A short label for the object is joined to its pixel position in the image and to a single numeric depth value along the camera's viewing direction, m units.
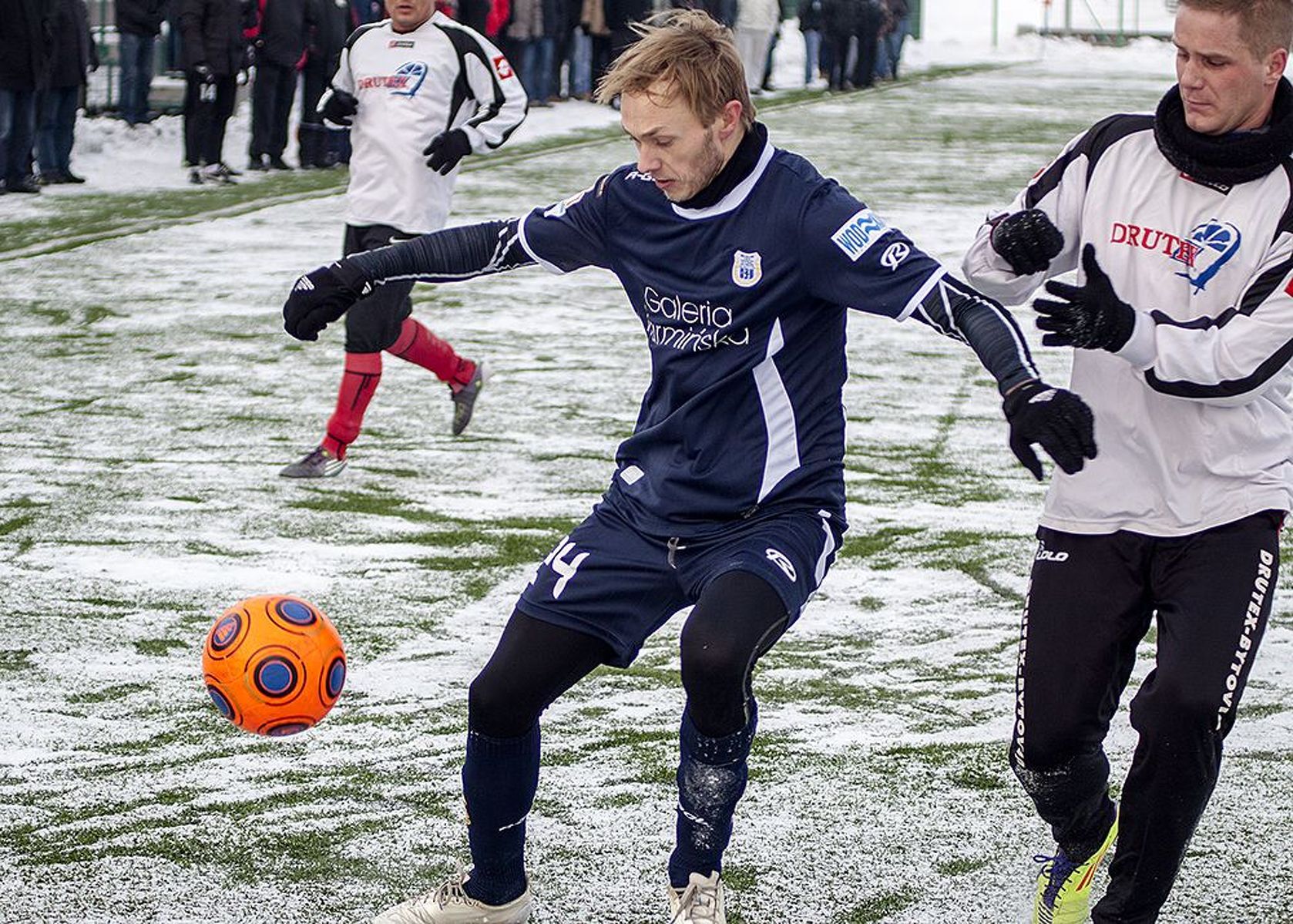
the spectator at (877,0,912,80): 33.97
